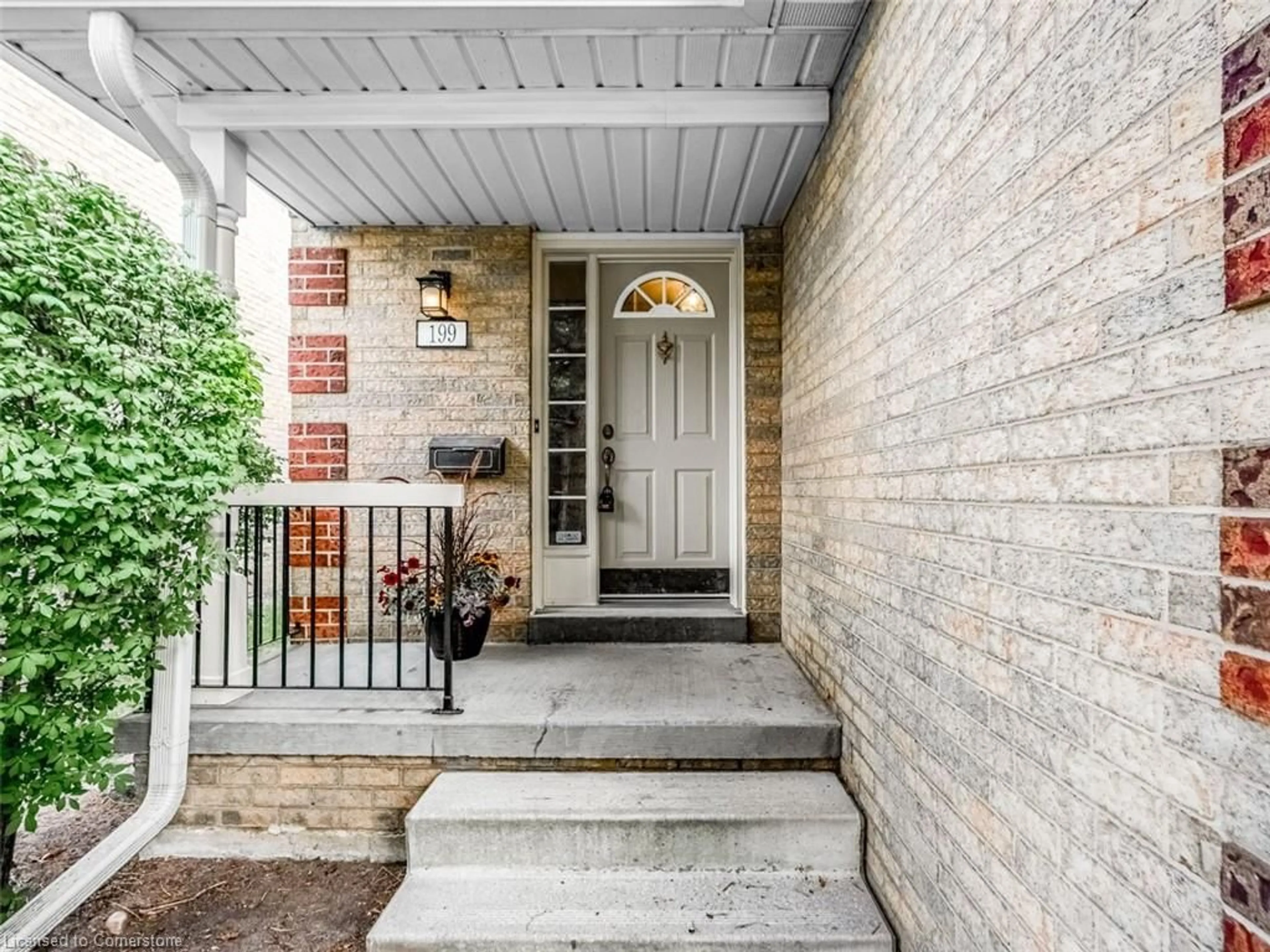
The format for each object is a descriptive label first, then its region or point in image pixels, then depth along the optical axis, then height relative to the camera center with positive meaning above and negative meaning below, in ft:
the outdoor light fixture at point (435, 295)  10.93 +3.26
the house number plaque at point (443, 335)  11.28 +2.66
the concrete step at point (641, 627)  11.11 -2.40
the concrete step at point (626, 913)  5.50 -3.79
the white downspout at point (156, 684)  5.97 -2.16
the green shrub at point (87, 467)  5.26 +0.17
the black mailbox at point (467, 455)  11.08 +0.55
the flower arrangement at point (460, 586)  9.37 -1.49
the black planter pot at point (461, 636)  9.52 -2.25
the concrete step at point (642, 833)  6.33 -3.38
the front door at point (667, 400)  12.33 +1.67
